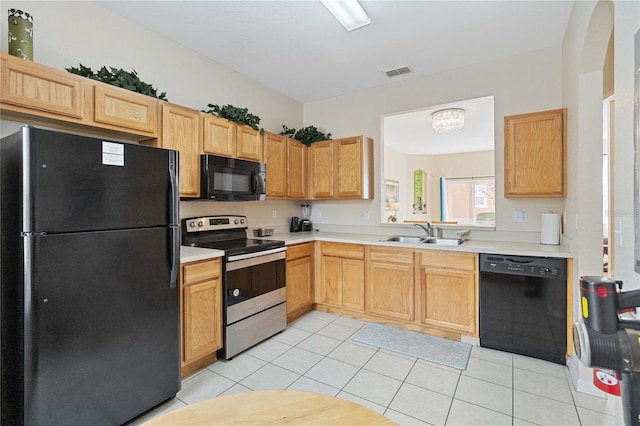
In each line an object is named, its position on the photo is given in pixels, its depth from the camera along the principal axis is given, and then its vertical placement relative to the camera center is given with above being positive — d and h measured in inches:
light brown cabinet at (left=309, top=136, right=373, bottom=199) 146.5 +22.2
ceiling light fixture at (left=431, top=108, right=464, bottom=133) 169.2 +53.1
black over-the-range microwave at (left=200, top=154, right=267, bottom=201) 106.1 +12.7
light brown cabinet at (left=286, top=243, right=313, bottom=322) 128.3 -29.2
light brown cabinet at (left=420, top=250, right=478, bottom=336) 107.5 -28.5
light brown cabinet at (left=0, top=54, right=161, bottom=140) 66.7 +28.2
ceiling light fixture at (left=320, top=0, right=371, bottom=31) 86.9 +59.8
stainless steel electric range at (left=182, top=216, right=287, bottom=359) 99.3 -23.7
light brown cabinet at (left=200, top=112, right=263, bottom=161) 108.4 +28.3
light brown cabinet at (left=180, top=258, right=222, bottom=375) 87.0 -29.5
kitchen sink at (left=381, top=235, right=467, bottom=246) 129.5 -12.0
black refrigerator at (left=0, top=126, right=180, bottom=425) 56.1 -13.2
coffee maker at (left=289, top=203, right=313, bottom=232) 163.5 -6.5
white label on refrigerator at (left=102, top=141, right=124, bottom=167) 64.5 +12.7
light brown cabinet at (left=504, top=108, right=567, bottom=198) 103.1 +20.4
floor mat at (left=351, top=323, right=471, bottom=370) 99.3 -47.0
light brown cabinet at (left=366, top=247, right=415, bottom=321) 119.8 -28.4
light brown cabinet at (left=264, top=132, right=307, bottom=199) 136.9 +22.3
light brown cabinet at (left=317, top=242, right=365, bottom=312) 131.7 -27.8
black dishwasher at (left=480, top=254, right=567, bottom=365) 93.4 -29.8
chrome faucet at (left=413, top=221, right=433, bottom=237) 136.4 -7.5
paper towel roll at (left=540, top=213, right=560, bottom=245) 106.8 -5.4
